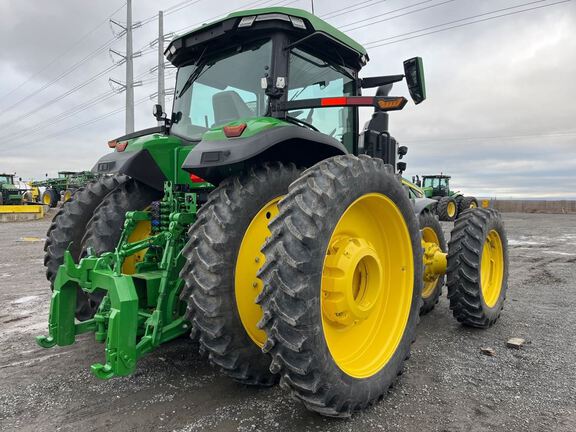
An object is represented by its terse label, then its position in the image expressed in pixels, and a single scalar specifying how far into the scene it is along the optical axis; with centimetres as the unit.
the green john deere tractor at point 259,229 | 218
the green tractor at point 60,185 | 2994
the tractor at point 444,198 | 1973
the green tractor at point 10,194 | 2609
